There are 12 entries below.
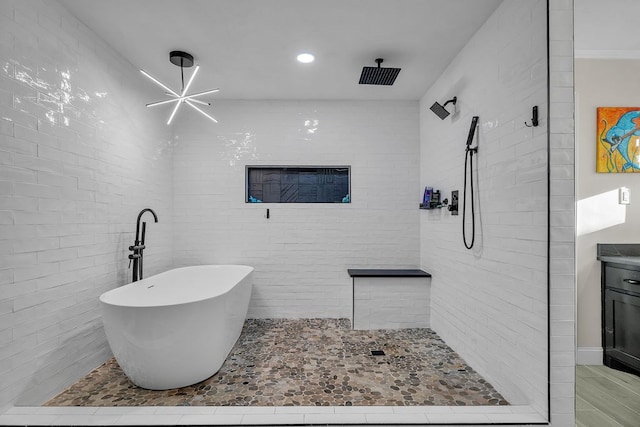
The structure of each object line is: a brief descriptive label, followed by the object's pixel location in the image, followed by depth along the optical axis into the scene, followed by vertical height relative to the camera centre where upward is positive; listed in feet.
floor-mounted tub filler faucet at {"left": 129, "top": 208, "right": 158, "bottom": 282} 9.03 -1.13
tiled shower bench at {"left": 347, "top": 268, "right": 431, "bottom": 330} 10.93 -2.95
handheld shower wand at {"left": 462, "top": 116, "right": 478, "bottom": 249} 7.84 +0.92
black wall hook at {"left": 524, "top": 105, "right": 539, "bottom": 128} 5.80 +1.70
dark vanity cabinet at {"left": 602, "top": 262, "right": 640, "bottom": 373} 7.82 -2.55
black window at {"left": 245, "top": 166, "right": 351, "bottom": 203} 12.40 +1.09
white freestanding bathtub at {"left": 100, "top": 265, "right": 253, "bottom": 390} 6.25 -2.50
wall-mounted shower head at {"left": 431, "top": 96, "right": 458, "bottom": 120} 9.17 +2.96
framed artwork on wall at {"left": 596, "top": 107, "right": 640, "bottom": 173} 8.74 +1.94
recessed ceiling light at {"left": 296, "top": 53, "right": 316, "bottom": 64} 8.98 +4.32
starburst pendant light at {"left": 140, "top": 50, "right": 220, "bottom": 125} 8.79 +4.22
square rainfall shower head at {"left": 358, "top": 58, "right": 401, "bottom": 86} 9.17 +3.96
